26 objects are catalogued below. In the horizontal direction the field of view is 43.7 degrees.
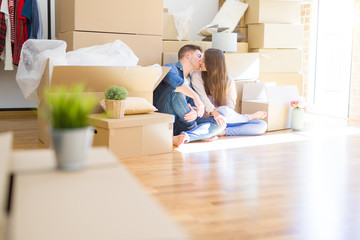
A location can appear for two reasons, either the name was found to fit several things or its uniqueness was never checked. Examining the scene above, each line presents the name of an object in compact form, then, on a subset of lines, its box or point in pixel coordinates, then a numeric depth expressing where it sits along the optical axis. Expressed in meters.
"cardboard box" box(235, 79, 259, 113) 4.04
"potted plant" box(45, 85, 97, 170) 0.93
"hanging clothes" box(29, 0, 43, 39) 3.79
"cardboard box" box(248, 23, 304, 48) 4.41
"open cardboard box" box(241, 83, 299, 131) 3.77
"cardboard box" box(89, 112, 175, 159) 2.55
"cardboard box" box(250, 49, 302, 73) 4.40
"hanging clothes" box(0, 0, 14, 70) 3.65
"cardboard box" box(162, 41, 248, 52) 3.98
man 3.15
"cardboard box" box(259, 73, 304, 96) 4.41
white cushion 4.40
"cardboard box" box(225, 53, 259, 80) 4.02
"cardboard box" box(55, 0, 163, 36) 3.20
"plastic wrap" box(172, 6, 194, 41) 4.14
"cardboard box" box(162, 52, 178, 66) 3.58
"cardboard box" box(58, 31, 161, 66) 3.23
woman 3.42
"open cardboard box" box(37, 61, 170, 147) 2.66
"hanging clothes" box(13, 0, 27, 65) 3.73
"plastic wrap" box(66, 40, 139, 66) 2.87
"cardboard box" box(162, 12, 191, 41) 4.12
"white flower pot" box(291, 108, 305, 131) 3.74
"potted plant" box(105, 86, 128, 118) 2.56
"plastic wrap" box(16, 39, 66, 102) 2.88
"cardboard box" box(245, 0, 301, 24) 4.43
